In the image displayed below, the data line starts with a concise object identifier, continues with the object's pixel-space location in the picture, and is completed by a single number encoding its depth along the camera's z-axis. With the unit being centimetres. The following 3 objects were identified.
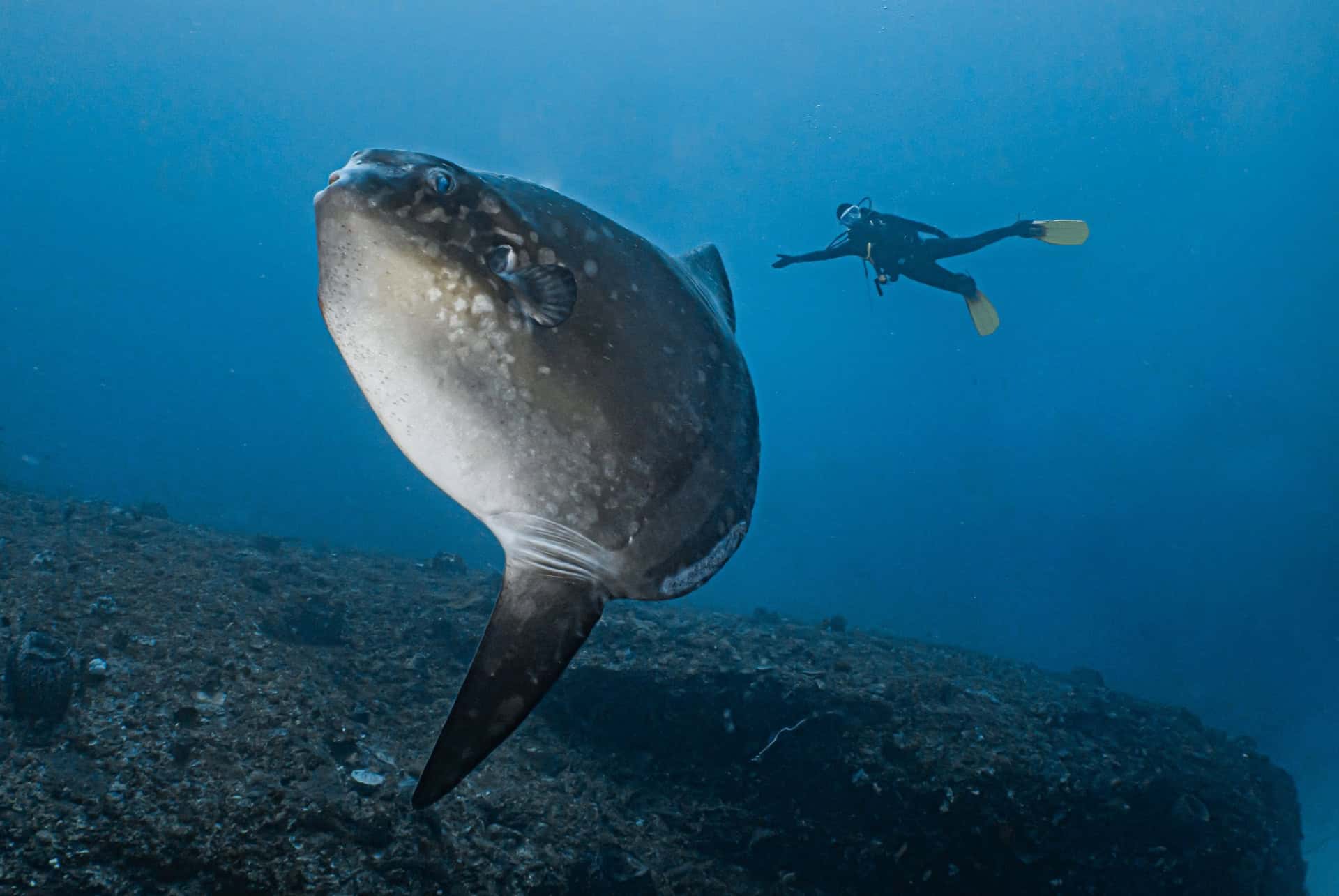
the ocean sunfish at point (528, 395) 135
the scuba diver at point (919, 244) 1277
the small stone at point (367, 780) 411
